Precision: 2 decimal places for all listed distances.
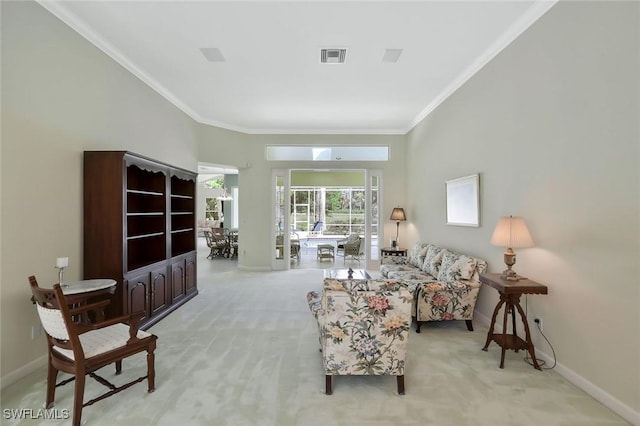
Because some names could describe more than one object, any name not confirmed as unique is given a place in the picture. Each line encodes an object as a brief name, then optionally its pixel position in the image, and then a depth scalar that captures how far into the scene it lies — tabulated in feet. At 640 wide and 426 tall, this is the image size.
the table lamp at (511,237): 9.32
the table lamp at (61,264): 8.80
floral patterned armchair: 7.58
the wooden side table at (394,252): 20.30
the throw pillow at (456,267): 12.09
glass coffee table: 15.61
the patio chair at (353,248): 27.35
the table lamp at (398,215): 22.24
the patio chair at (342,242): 27.53
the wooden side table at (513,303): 8.91
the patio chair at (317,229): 40.27
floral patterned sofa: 11.75
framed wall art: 13.28
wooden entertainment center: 10.75
